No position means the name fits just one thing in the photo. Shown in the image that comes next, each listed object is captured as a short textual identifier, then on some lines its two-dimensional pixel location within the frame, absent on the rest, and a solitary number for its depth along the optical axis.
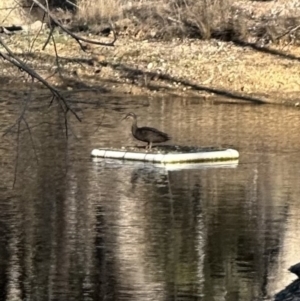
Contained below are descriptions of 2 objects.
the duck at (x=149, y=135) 43.31
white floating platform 41.09
